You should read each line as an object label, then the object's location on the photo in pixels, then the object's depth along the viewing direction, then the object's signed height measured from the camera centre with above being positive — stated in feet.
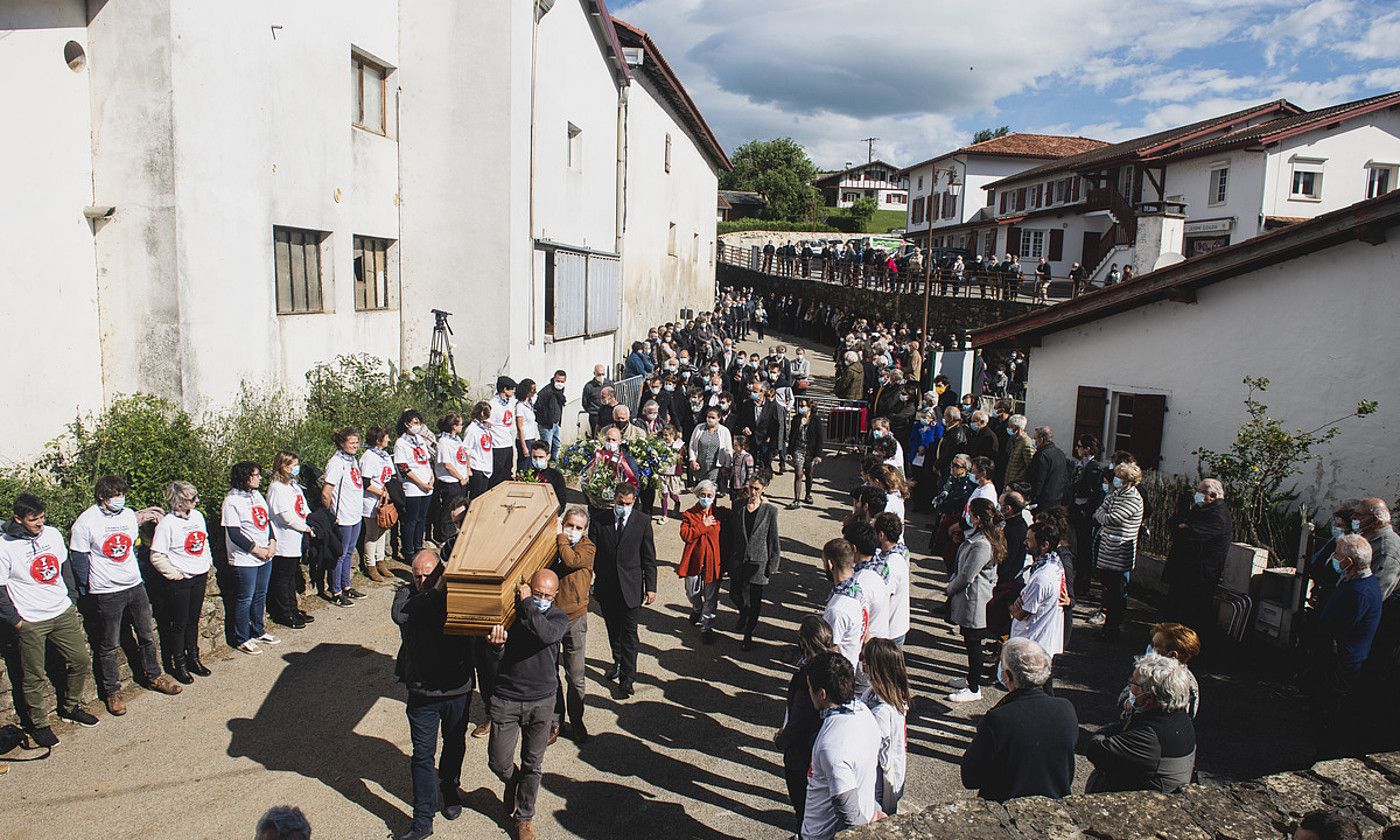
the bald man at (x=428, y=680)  17.92 -7.79
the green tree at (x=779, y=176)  250.57 +41.87
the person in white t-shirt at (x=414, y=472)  33.30 -6.55
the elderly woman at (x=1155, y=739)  14.35 -6.81
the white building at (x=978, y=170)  171.12 +28.70
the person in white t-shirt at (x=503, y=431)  39.73 -5.84
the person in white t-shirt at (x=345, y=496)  29.96 -6.80
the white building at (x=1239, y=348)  32.37 -1.05
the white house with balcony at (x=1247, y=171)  93.81 +17.88
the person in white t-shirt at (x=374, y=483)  31.45 -6.58
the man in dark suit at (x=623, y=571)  24.20 -7.34
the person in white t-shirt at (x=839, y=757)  13.46 -6.83
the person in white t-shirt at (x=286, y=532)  27.35 -7.37
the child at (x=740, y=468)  39.55 -7.16
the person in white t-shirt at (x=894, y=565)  20.98 -6.02
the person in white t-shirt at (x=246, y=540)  25.75 -7.21
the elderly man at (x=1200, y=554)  27.17 -7.20
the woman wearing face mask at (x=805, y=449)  45.14 -7.06
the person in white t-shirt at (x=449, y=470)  35.17 -6.79
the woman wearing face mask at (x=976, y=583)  24.38 -7.38
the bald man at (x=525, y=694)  17.95 -8.11
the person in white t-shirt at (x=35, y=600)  20.59 -7.38
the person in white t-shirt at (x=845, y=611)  18.65 -6.33
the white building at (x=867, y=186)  311.27 +45.25
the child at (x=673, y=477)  38.14 -8.36
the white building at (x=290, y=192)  29.35 +4.33
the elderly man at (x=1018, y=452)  37.45 -5.67
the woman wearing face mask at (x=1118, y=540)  28.63 -7.10
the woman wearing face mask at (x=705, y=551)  27.71 -7.63
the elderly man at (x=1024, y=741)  14.12 -6.82
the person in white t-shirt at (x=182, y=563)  23.67 -7.30
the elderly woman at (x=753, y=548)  27.04 -7.31
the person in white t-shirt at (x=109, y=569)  22.27 -7.08
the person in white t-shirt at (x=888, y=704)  15.07 -6.74
